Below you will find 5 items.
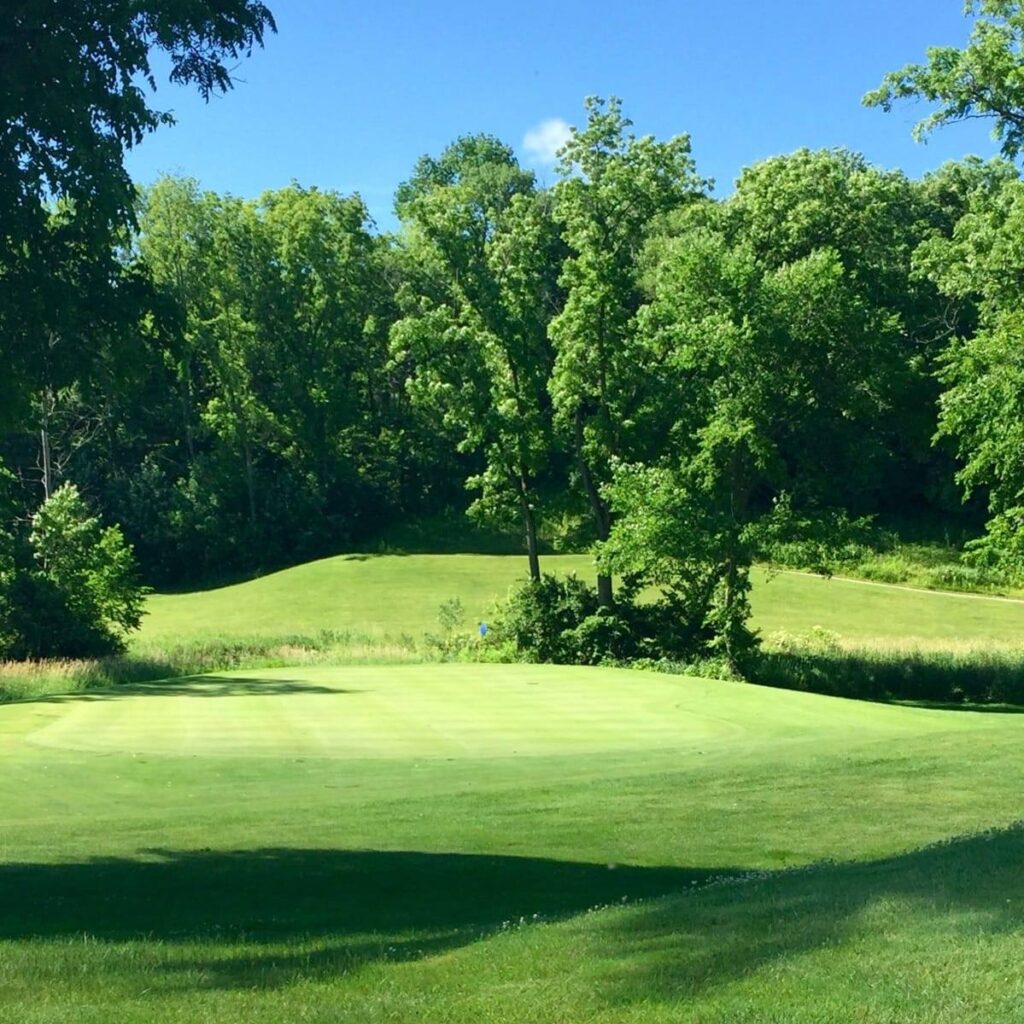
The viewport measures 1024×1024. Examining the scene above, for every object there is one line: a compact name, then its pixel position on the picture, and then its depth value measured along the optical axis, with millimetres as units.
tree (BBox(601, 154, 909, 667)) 37750
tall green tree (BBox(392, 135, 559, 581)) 44188
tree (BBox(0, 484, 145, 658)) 42125
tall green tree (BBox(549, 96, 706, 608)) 41812
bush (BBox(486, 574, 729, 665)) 41594
